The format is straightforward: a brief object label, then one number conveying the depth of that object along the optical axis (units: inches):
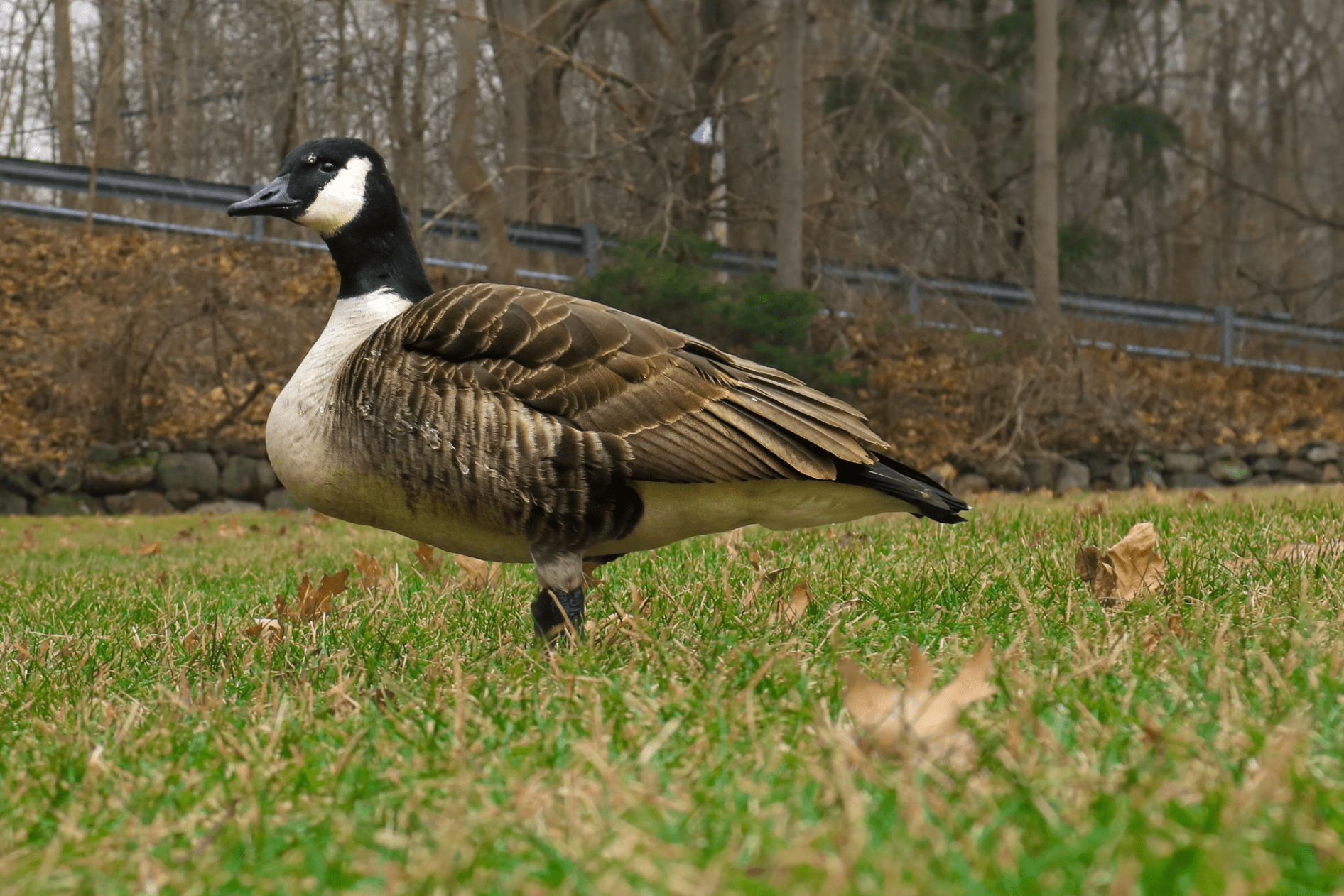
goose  223.5
